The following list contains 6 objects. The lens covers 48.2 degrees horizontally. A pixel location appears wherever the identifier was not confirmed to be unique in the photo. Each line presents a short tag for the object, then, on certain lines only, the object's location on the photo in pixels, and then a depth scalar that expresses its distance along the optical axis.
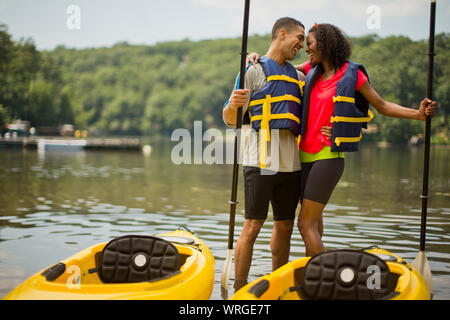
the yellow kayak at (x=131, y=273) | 3.06
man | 4.10
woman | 3.99
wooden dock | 38.41
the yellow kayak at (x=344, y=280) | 3.23
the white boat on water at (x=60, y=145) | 38.16
